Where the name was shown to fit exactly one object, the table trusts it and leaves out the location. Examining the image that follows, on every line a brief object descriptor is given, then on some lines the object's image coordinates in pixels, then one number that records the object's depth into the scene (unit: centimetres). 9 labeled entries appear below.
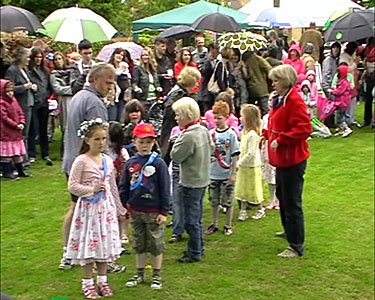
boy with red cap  535
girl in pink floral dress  509
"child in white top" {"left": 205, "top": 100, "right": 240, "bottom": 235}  691
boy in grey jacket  588
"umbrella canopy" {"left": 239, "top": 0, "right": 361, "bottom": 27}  1723
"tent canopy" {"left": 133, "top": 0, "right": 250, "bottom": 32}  1798
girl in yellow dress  739
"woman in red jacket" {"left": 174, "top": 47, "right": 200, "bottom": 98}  1164
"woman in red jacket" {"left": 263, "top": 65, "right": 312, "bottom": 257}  592
